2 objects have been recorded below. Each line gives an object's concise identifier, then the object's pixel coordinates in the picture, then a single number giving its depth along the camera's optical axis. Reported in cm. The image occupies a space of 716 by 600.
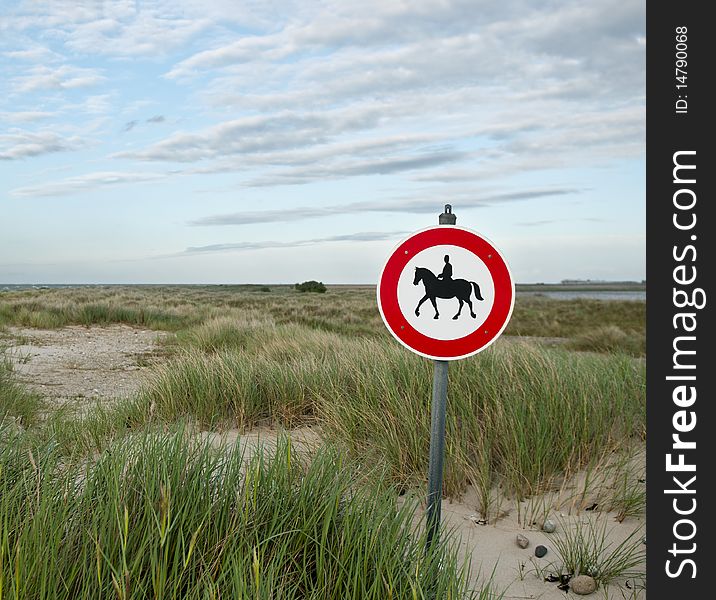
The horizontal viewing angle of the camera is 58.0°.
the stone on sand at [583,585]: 330
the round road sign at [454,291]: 346
